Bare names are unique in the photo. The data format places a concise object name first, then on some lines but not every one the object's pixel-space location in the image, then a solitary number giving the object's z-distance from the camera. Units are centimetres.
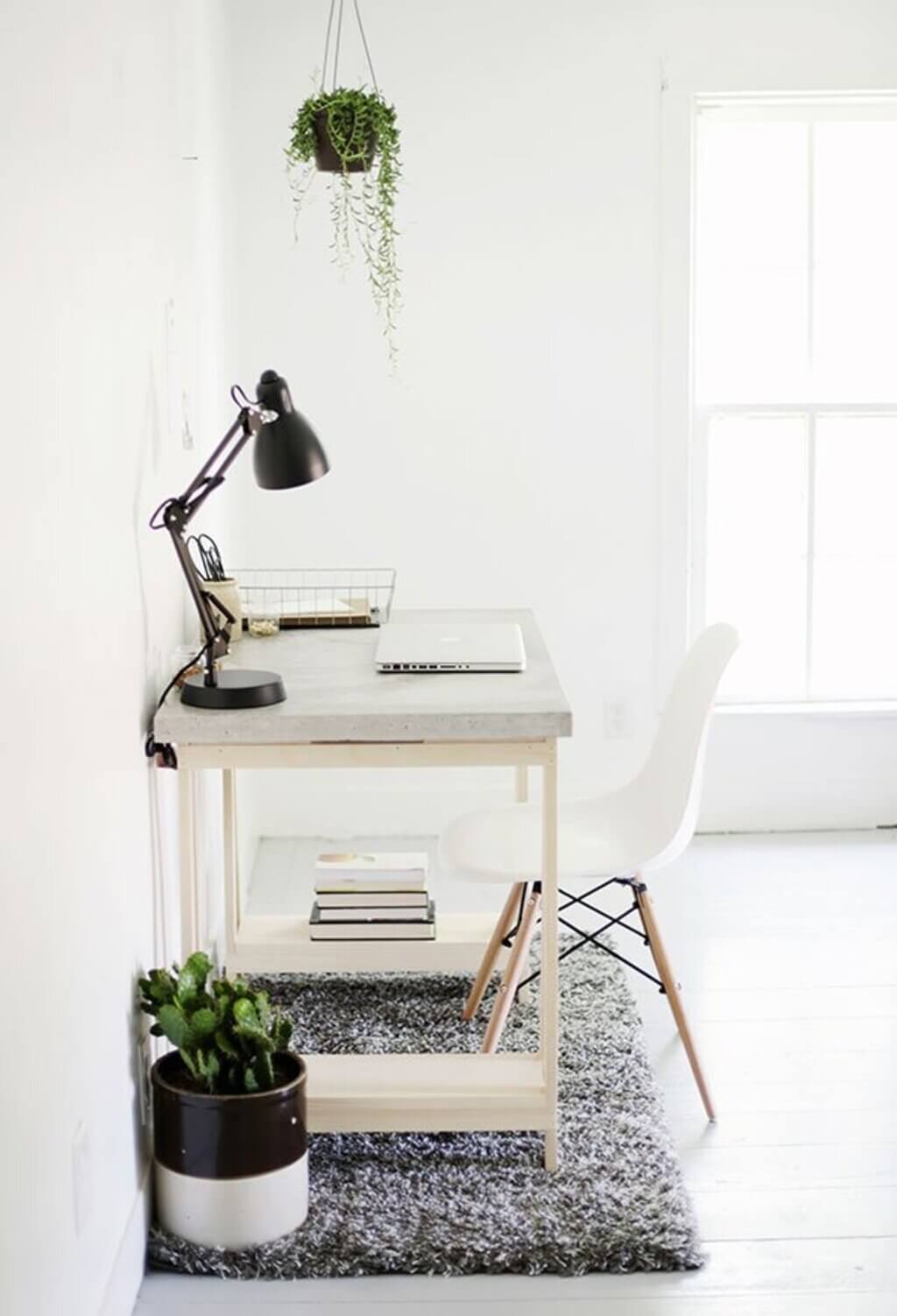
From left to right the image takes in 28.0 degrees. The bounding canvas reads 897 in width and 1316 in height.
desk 270
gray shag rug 262
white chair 310
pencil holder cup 326
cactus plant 259
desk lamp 268
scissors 329
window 482
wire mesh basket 350
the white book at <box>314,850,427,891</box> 358
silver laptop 302
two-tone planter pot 256
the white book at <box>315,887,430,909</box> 358
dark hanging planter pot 367
